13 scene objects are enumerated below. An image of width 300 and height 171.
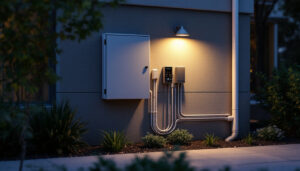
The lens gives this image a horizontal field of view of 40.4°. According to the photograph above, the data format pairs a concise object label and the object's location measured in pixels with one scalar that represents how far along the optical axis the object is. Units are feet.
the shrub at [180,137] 29.78
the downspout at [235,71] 32.71
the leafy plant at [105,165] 13.33
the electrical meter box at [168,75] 30.76
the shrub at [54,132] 25.68
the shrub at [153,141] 28.45
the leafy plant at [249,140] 30.89
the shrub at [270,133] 31.99
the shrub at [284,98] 32.42
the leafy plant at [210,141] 29.91
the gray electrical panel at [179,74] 30.83
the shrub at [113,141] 27.08
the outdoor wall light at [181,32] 30.89
